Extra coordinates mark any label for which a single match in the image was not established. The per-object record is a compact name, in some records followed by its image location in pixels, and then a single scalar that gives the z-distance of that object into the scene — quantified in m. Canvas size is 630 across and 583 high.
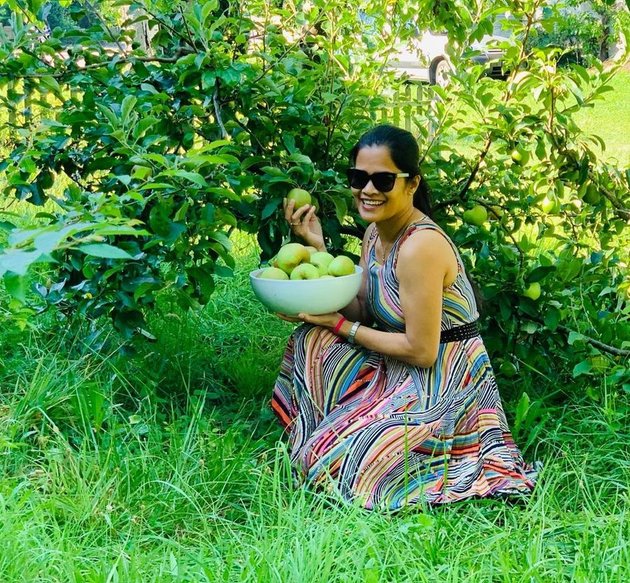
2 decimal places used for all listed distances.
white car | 14.43
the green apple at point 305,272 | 2.91
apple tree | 2.88
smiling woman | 2.83
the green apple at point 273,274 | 2.95
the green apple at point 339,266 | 2.94
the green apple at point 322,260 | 2.95
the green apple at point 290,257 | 2.97
